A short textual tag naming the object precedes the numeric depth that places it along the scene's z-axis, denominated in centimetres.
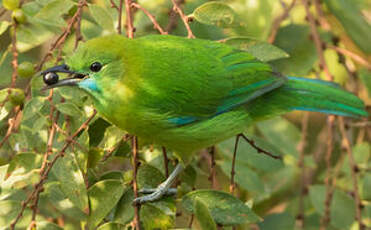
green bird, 539
